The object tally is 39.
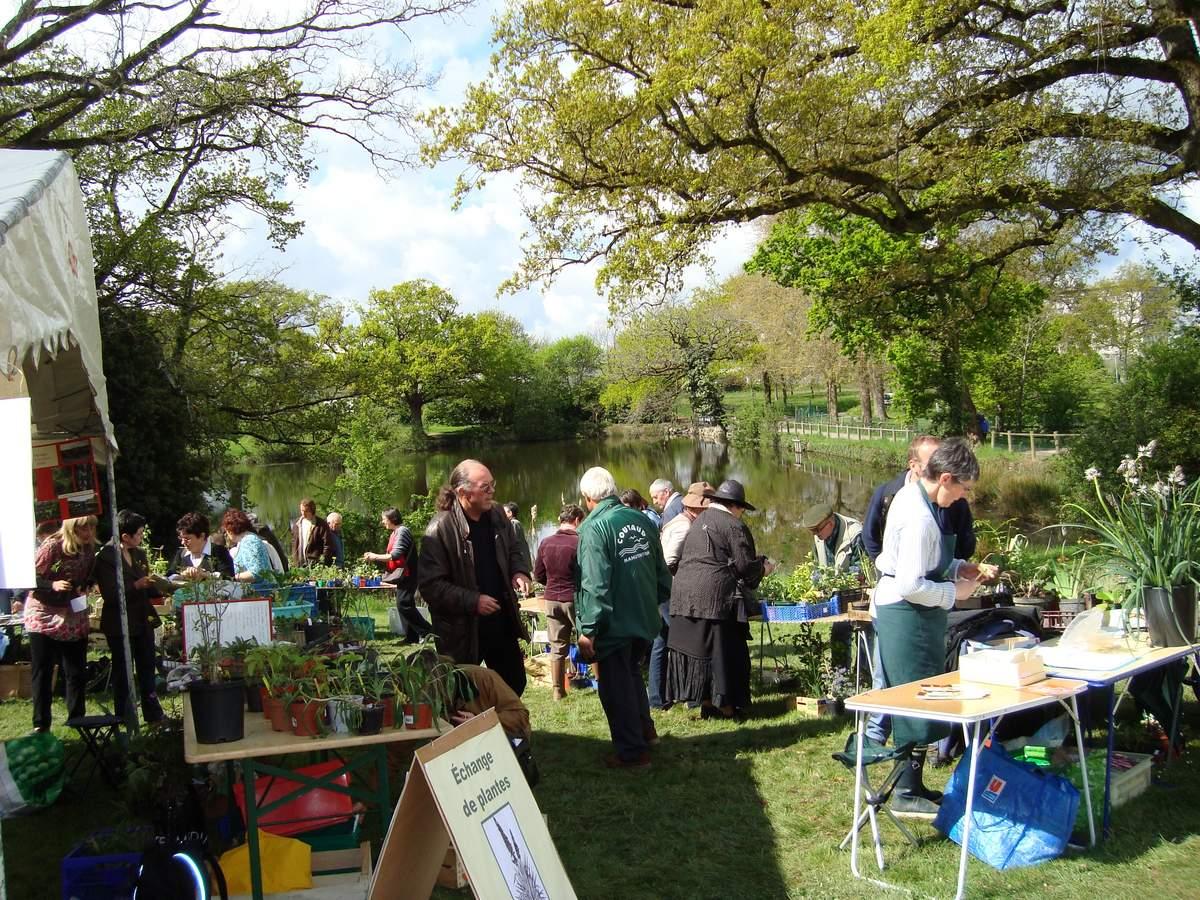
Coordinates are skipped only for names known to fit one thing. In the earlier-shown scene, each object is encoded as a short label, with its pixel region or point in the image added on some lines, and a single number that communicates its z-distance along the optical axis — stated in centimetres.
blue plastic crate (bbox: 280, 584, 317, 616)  755
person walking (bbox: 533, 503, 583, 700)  791
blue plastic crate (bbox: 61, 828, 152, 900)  367
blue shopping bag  416
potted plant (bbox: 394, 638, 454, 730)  389
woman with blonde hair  640
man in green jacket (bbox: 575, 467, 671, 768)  590
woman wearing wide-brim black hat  687
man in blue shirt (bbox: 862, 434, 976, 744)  500
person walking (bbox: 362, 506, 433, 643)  1079
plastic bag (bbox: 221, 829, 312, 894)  400
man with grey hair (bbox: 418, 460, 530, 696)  539
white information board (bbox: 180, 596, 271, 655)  485
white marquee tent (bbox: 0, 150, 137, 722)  314
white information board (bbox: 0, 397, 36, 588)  300
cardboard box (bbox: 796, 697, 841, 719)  691
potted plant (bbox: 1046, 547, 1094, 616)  618
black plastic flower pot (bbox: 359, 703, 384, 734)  382
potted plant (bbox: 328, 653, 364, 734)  382
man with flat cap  806
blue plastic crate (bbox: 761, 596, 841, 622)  715
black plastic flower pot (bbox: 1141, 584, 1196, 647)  487
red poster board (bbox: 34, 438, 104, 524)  583
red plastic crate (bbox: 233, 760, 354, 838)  424
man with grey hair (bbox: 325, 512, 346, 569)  1272
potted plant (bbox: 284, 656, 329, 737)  384
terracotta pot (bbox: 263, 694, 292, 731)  398
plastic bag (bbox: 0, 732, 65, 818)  544
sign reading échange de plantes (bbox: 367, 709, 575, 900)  297
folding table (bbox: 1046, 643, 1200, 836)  425
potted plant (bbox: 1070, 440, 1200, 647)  489
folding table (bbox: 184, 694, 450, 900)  370
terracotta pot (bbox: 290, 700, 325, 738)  384
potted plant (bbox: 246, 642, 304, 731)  399
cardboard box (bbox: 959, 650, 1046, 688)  420
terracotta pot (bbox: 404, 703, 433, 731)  389
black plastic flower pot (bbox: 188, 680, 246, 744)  375
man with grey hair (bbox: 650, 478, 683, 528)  912
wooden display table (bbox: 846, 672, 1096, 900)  375
